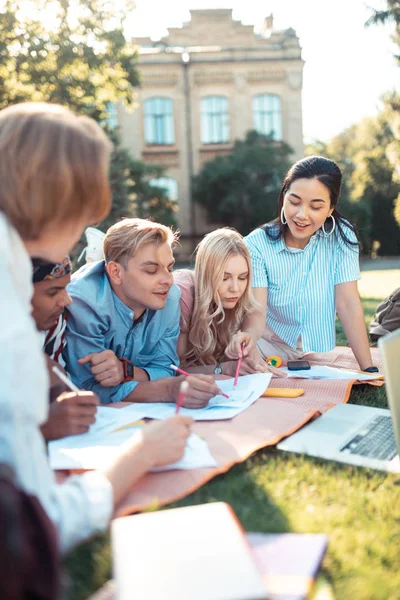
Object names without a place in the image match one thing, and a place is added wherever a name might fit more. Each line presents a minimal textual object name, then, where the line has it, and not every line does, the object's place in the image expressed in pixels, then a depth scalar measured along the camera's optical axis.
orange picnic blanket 1.81
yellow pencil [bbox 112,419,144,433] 2.25
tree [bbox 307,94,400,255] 24.20
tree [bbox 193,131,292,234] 22.20
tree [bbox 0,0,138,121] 11.19
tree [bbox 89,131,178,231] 17.30
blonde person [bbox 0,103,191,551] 1.26
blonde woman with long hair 3.31
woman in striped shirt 3.41
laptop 1.81
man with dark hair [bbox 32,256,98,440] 2.15
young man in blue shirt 2.71
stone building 23.08
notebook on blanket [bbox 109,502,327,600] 1.21
